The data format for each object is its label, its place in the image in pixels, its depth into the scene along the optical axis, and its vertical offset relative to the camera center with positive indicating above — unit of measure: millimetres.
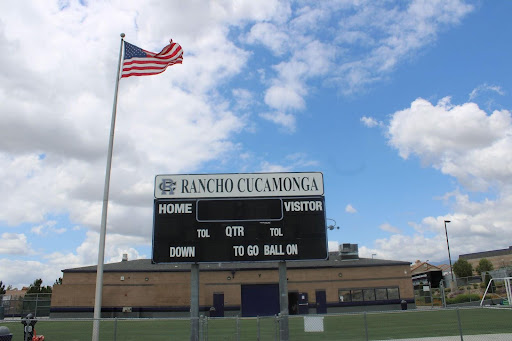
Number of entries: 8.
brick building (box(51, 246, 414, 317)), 40719 +199
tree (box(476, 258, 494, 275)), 78438 +3528
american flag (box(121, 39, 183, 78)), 16156 +8625
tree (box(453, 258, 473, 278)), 76812 +3031
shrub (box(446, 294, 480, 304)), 39653 -1170
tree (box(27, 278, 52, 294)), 68338 +1181
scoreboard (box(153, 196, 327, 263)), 13945 +1953
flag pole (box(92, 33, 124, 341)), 13047 +2069
